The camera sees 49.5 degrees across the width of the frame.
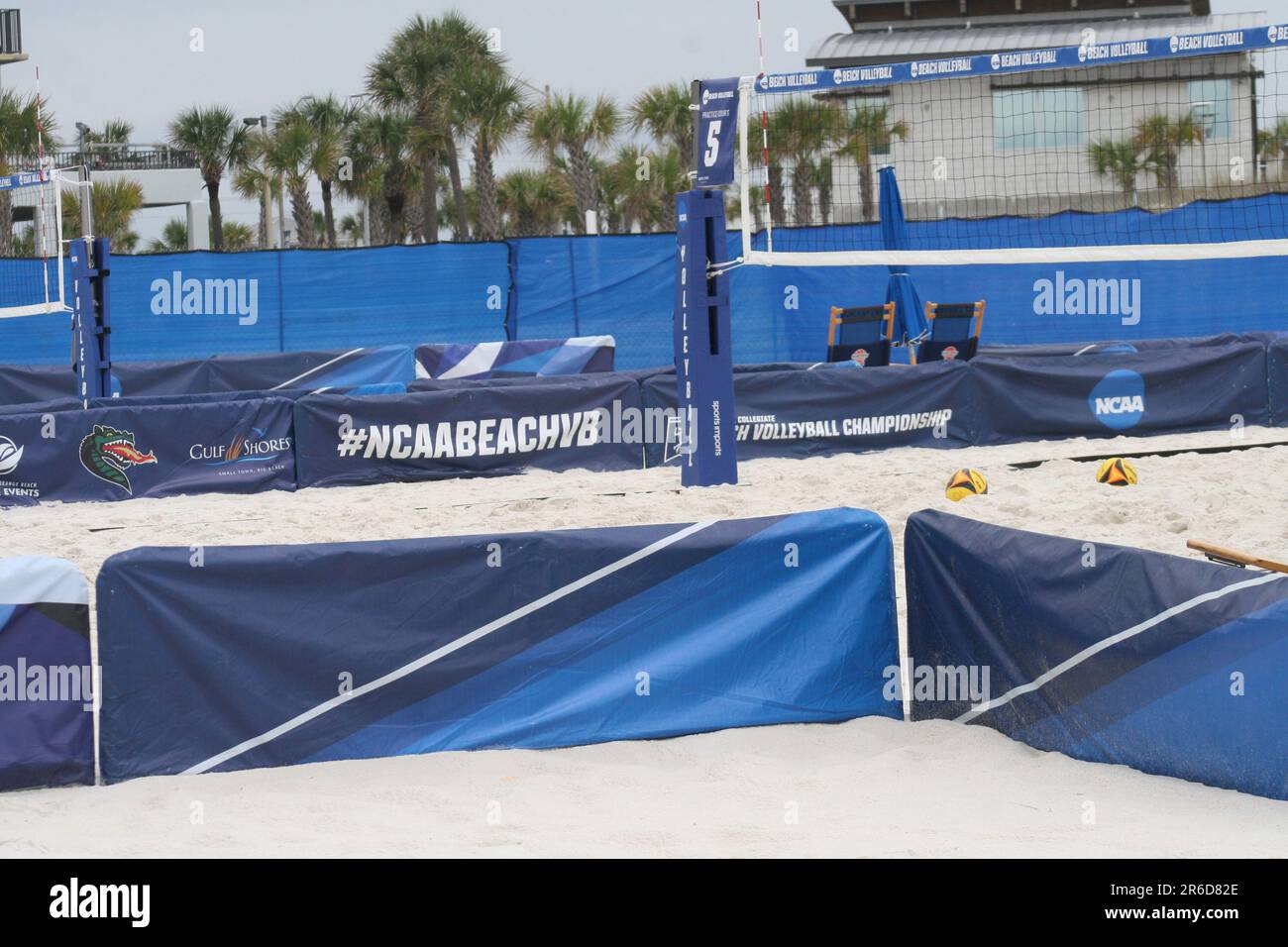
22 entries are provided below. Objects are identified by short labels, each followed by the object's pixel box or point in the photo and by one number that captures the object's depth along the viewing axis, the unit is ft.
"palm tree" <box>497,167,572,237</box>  144.66
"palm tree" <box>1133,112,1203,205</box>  91.14
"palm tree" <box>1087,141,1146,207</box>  98.14
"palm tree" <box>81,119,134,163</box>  144.97
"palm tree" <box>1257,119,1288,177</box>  84.28
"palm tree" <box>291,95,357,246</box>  132.87
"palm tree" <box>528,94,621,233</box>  120.47
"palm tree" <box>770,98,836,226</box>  94.79
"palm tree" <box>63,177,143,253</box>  117.91
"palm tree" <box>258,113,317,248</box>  132.26
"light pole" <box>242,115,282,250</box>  135.23
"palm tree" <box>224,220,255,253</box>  171.01
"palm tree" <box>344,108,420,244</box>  132.16
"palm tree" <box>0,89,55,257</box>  110.22
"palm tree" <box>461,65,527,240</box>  114.42
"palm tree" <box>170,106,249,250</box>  135.44
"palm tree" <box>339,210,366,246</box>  177.06
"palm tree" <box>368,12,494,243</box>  117.50
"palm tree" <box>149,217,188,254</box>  168.14
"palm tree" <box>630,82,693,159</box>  131.13
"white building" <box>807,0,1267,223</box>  90.84
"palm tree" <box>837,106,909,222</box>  92.02
